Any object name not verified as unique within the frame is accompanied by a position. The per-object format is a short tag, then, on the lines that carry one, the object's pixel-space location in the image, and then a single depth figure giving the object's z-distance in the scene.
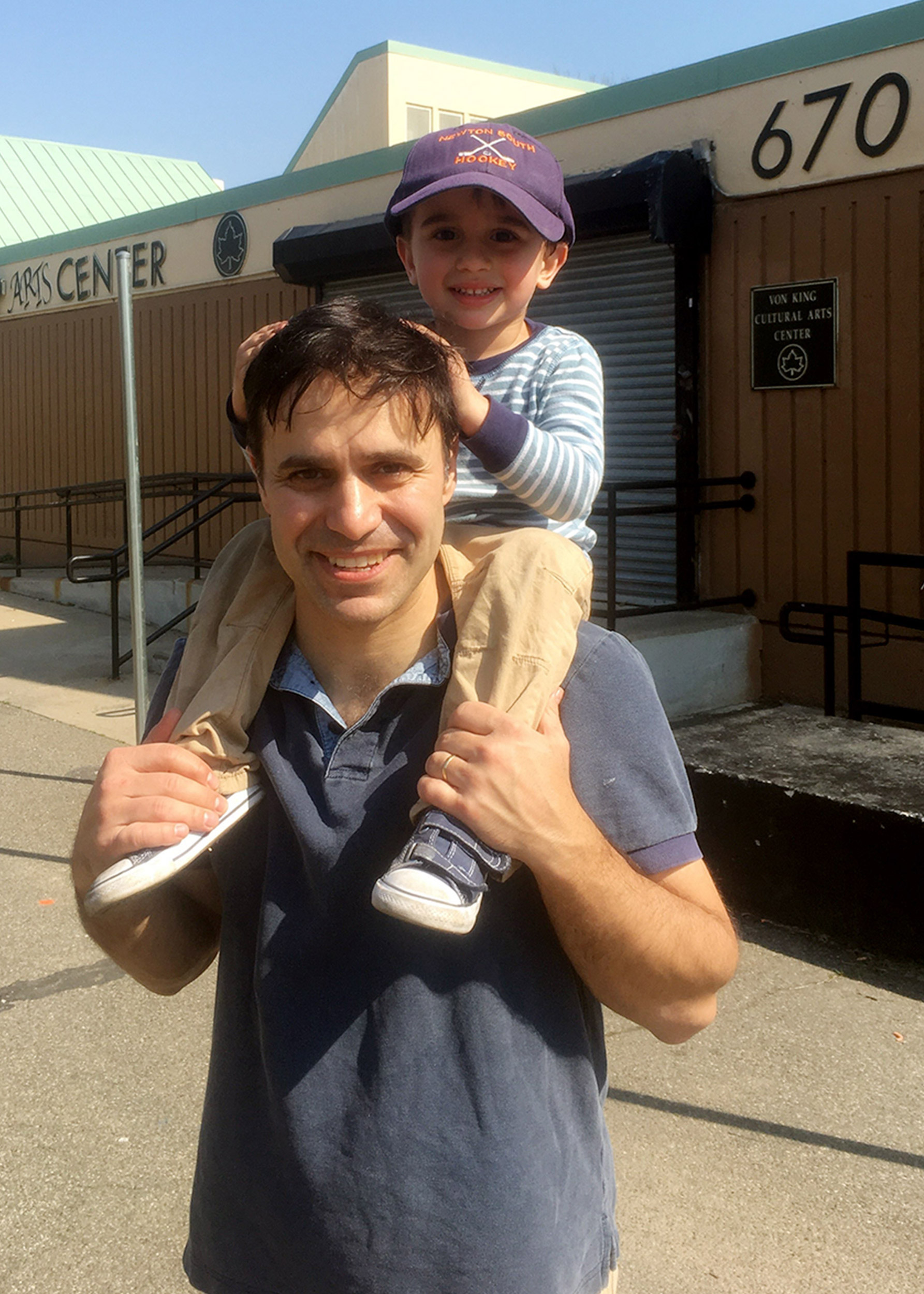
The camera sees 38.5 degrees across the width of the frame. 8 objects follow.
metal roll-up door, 9.05
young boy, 1.64
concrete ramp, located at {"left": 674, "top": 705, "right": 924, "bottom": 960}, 4.77
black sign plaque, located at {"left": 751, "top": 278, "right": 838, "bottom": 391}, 8.08
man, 1.52
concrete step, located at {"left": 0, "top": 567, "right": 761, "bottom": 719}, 8.04
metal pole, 4.65
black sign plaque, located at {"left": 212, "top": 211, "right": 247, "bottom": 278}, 12.81
